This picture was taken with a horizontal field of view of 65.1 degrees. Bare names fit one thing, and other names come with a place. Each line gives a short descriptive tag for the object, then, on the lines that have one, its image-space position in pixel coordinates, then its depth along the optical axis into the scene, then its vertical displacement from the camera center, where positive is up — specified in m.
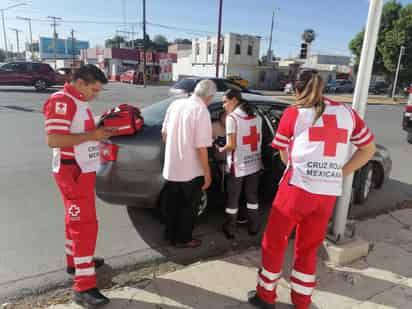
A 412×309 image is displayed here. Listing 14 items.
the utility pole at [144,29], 30.18 +3.56
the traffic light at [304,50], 16.72 +1.35
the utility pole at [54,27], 61.38 +6.45
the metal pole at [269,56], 49.30 +2.85
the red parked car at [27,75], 18.86 -0.73
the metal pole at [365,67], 2.80 +0.11
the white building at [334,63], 50.06 +2.68
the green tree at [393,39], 28.73 +3.77
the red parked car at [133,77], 35.09 -1.05
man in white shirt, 2.74 -0.69
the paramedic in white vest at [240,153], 3.18 -0.79
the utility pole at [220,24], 21.29 +3.13
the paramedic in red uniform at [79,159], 2.15 -0.64
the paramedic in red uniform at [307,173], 2.07 -0.61
